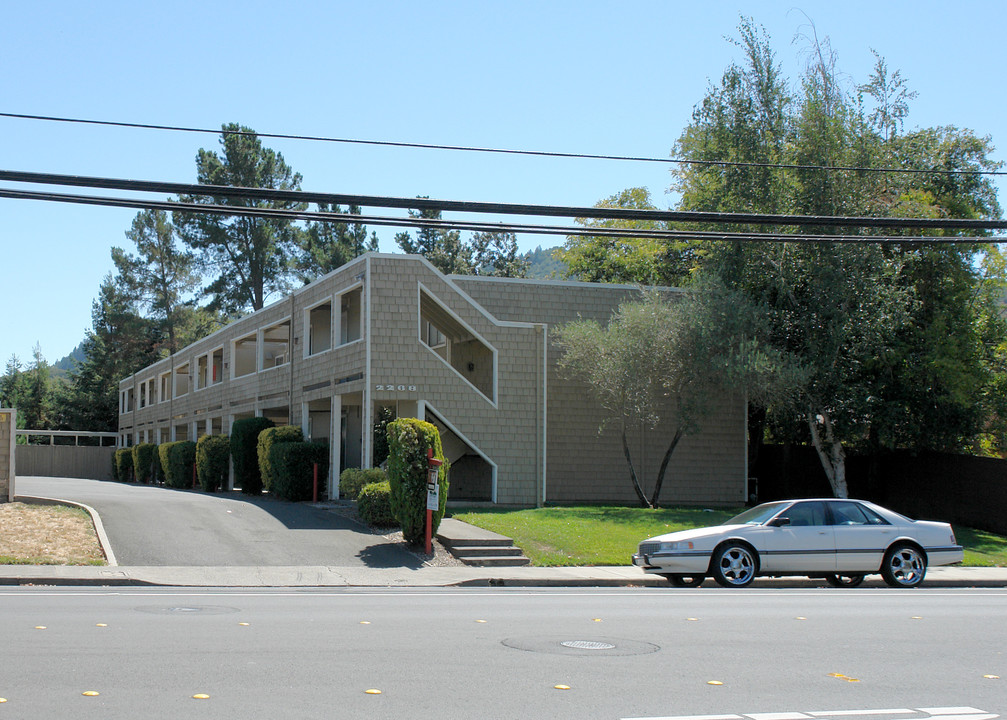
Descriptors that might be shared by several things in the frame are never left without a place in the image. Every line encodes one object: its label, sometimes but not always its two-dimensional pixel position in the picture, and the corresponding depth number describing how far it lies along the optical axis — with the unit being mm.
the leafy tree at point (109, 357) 70625
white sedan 15750
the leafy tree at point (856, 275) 26500
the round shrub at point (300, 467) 26078
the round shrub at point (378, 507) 20672
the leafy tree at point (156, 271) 70250
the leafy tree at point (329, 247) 64062
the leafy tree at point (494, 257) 72938
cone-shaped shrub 18766
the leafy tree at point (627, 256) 41406
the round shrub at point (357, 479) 22734
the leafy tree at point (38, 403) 81875
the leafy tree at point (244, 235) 60031
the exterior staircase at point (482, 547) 18156
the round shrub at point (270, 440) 27625
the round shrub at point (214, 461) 33375
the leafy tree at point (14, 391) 82375
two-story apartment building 25125
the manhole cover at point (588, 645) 9109
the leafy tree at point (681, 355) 25438
